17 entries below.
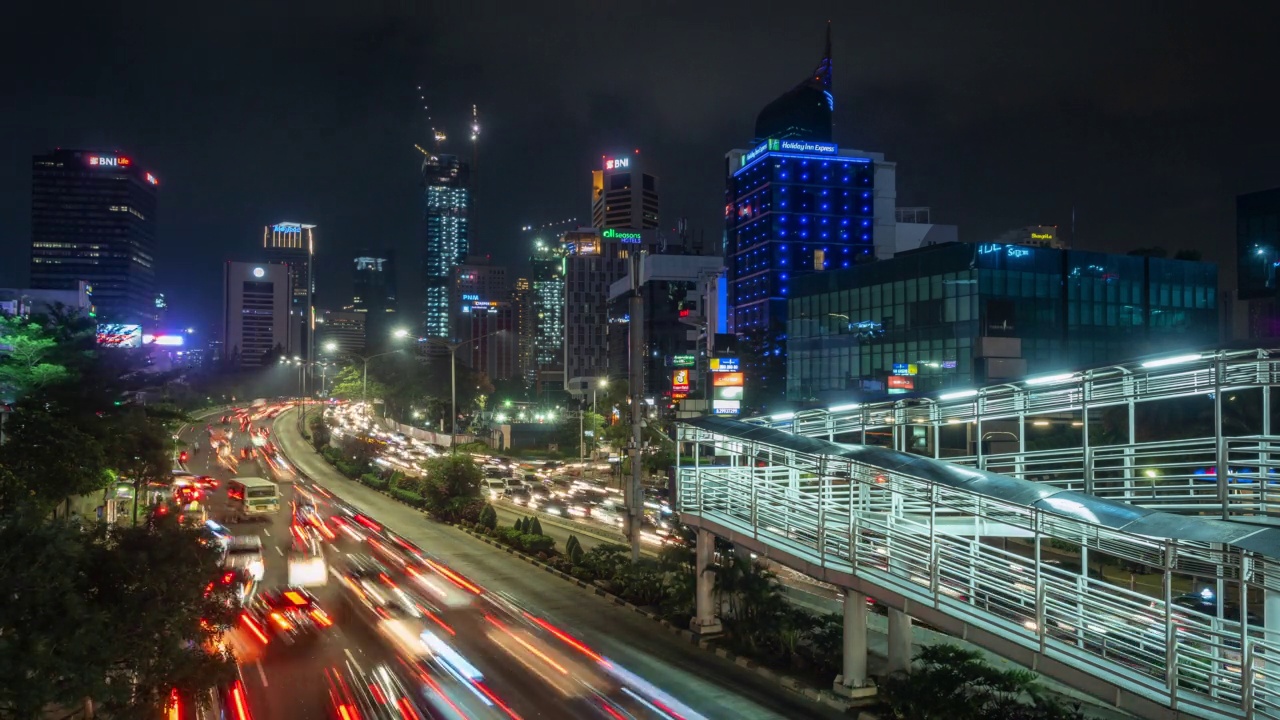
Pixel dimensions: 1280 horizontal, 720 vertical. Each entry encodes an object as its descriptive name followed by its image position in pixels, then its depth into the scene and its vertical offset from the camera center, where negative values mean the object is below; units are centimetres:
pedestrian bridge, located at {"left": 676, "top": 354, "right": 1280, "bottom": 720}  1191 -358
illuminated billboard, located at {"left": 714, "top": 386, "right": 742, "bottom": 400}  6762 -231
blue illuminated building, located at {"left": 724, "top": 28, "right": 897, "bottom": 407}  12800 +2159
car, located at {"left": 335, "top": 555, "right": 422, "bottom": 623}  2698 -781
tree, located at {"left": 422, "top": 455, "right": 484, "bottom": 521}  4816 -656
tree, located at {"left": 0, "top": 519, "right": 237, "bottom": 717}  927 -300
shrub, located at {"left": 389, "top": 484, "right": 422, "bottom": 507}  5344 -837
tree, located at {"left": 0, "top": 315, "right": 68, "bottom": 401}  3394 +33
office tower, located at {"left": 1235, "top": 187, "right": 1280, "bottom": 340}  7212 +892
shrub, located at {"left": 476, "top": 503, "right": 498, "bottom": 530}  4241 -753
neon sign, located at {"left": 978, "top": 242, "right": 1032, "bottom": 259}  7112 +924
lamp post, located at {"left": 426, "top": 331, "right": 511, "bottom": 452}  4819 -131
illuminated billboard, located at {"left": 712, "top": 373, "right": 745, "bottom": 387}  6694 -129
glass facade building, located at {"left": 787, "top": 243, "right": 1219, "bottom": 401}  7138 +447
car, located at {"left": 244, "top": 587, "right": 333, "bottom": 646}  2380 -741
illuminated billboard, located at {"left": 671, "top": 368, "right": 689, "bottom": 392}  7531 -154
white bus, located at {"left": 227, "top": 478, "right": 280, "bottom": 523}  4803 -751
